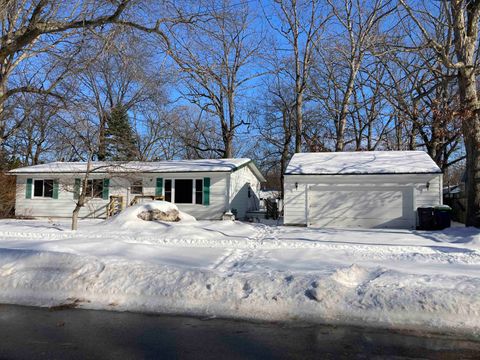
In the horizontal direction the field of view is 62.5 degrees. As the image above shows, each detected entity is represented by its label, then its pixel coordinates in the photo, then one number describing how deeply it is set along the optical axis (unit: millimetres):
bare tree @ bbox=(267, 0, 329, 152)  27923
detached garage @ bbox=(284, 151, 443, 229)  16984
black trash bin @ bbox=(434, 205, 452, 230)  15906
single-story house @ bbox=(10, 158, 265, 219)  20250
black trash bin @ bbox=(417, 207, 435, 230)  15984
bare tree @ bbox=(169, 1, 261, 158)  29594
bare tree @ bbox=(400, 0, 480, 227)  13273
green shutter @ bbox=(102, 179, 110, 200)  21306
